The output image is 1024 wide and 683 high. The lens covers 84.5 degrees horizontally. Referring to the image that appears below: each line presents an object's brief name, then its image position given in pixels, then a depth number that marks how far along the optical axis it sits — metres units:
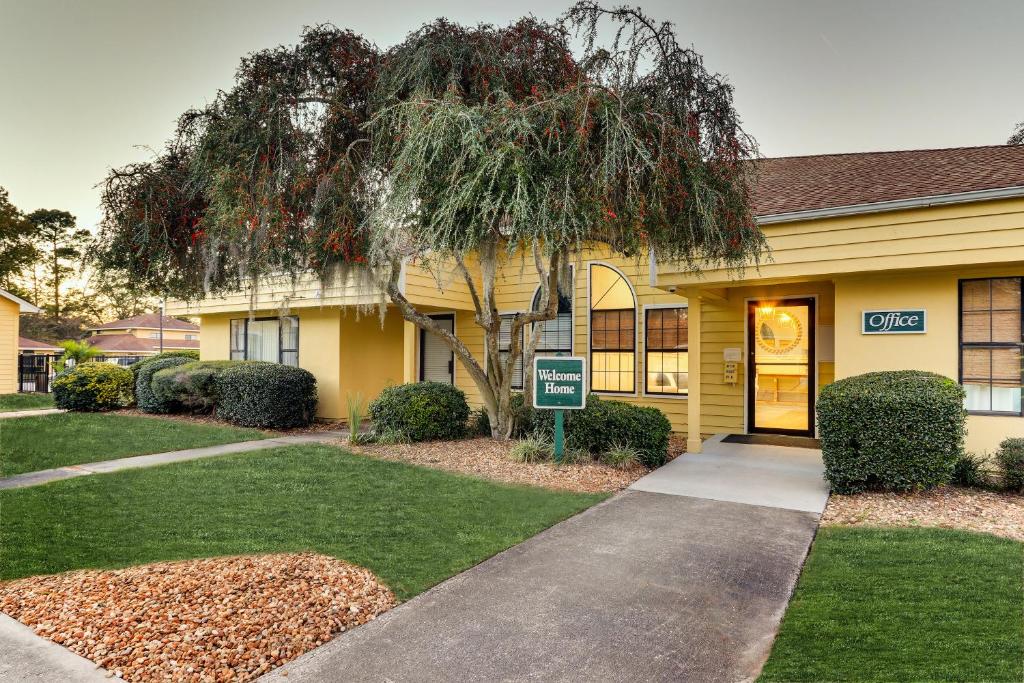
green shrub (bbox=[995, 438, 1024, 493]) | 5.79
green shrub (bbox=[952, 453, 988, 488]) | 6.12
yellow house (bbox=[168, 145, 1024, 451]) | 6.62
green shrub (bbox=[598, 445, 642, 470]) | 7.33
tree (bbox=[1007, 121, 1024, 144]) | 14.94
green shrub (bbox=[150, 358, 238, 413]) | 12.22
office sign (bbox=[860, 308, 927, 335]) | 7.00
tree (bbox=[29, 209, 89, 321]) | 22.66
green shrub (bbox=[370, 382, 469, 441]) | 9.08
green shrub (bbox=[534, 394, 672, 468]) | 7.62
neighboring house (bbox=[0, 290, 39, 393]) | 17.05
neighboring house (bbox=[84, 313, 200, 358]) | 41.06
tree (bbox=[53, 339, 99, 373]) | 18.52
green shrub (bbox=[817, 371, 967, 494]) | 5.52
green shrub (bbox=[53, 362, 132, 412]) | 13.16
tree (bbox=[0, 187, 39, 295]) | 23.25
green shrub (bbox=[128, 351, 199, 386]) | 13.92
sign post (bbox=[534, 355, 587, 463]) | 7.48
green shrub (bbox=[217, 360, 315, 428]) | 11.12
